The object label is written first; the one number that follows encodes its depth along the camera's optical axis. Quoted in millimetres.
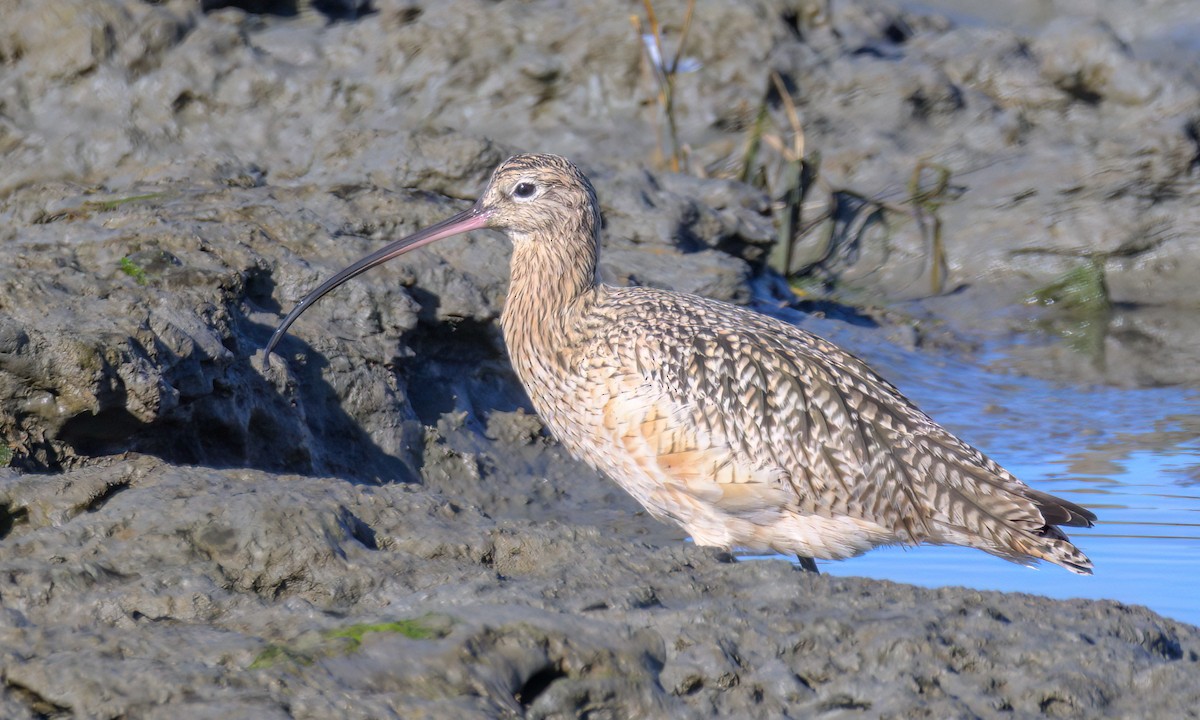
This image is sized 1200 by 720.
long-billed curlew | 10078
